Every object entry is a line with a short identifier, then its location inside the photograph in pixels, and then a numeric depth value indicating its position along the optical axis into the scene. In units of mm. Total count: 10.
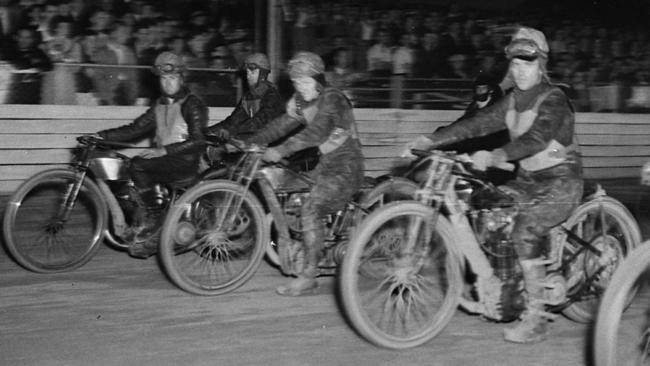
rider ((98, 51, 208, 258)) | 7141
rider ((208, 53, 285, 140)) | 7852
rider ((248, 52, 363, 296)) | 6418
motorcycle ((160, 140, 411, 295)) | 6328
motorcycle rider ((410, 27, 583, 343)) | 5254
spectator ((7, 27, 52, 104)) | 10070
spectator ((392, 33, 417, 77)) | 12362
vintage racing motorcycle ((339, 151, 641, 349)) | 5109
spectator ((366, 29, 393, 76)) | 12188
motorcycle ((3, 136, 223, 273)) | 6797
